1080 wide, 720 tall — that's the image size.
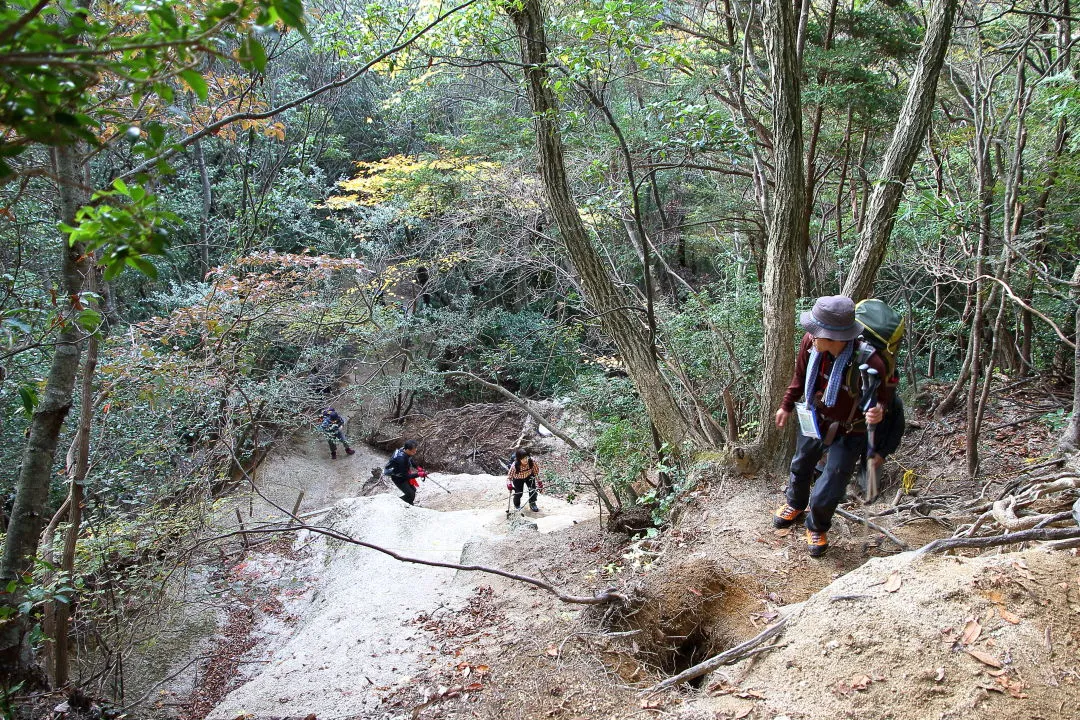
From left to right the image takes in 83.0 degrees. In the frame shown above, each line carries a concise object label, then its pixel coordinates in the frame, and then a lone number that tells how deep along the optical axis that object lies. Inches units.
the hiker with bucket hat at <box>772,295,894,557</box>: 151.0
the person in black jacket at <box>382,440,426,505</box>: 415.8
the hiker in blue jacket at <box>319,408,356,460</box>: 489.2
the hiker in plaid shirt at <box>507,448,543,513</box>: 381.7
